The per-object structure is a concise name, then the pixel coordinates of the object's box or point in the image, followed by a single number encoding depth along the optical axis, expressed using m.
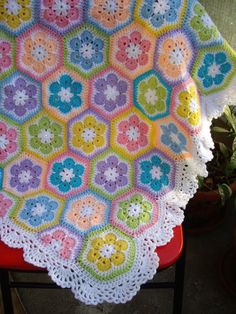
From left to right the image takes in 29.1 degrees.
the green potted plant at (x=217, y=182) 1.50
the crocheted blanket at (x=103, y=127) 1.06
